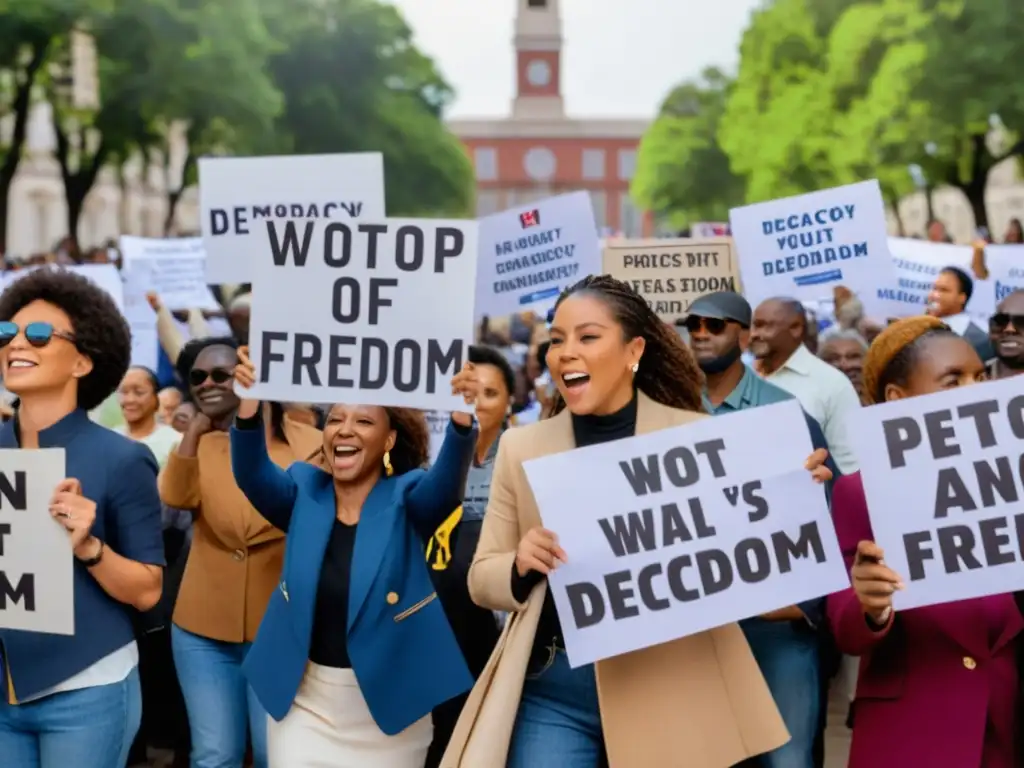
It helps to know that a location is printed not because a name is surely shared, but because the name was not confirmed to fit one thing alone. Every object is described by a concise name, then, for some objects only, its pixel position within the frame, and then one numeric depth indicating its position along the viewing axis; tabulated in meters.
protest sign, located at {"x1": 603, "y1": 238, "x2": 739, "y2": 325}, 8.30
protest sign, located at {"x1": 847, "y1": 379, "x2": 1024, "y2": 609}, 3.79
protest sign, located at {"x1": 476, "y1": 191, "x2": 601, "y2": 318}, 9.32
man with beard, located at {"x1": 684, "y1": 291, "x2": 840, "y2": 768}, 5.25
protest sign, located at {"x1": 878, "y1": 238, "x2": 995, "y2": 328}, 10.39
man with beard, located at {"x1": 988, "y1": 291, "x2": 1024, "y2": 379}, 6.26
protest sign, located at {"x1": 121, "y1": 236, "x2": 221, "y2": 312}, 11.61
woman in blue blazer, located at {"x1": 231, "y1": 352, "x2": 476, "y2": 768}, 4.57
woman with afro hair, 4.12
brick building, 118.75
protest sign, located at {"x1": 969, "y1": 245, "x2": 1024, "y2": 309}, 9.88
